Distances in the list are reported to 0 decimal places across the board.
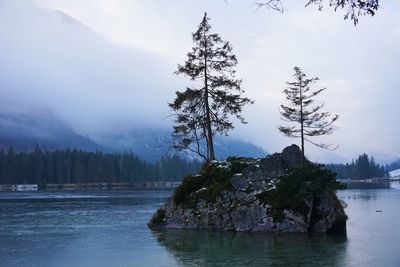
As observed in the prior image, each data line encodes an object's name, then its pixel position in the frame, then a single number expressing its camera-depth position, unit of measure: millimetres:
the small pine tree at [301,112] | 45688
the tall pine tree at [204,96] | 42719
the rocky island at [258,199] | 31625
